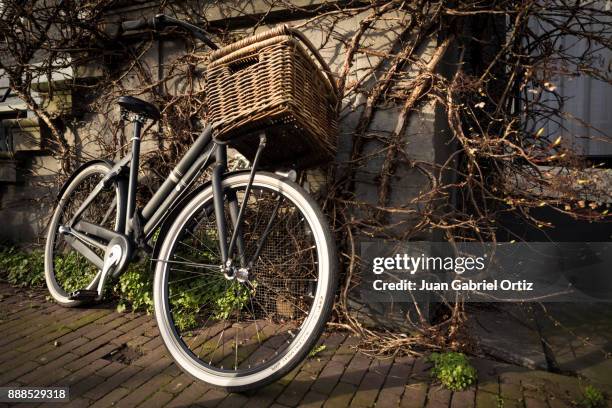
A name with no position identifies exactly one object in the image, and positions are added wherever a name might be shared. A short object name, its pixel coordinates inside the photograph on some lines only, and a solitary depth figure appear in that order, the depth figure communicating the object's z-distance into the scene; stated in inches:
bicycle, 73.9
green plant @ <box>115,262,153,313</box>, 115.4
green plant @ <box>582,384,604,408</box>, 73.4
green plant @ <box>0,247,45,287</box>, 141.6
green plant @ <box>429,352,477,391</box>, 79.6
